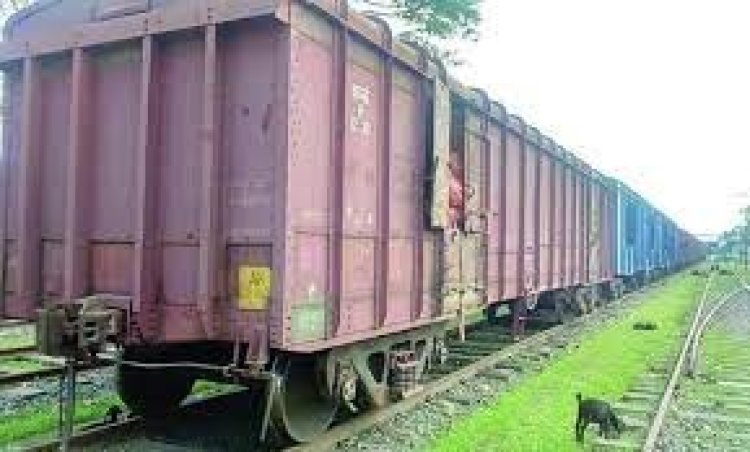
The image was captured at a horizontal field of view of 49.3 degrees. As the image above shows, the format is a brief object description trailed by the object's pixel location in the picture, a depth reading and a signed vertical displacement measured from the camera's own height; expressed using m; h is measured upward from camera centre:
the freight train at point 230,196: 5.62 +0.45
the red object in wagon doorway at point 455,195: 8.78 +0.65
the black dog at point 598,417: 7.11 -1.41
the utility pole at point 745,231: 69.50 +2.13
